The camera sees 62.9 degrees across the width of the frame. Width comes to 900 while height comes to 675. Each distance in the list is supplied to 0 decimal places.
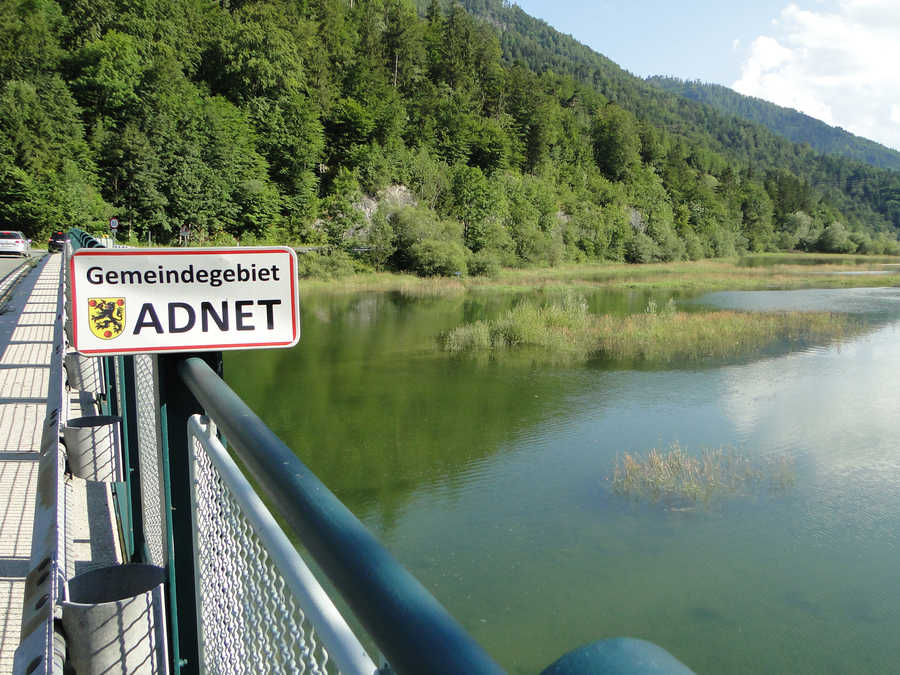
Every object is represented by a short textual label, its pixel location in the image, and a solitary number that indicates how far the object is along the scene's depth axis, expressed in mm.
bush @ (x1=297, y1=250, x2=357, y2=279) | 37000
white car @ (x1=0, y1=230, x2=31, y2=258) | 22625
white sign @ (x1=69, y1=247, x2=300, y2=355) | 1557
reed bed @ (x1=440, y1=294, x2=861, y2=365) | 18500
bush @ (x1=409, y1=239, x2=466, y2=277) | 40312
